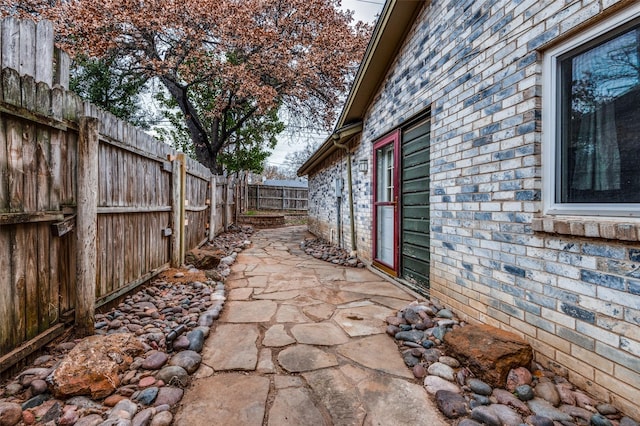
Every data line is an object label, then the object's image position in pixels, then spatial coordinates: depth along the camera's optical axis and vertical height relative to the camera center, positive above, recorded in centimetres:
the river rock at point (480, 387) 168 -102
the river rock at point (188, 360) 189 -98
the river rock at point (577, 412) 148 -104
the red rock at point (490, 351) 175 -90
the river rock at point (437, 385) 173 -104
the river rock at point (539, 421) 143 -103
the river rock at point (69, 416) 138 -98
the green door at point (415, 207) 341 +2
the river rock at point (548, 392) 160 -102
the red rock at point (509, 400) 156 -104
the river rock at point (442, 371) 184 -102
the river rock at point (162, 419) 142 -101
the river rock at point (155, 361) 185 -96
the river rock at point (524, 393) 163 -102
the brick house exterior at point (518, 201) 156 +6
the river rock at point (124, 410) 143 -99
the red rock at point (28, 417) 138 -97
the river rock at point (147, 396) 156 -99
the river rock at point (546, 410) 148 -104
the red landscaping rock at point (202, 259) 457 -79
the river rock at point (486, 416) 145 -103
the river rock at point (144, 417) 140 -100
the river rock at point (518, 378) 172 -100
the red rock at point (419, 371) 189 -105
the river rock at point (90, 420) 138 -99
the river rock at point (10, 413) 134 -94
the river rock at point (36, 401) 147 -96
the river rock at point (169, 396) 158 -101
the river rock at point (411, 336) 232 -100
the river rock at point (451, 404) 154 -104
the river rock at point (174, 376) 174 -99
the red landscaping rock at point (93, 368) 155 -88
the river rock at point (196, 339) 212 -96
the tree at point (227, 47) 741 +460
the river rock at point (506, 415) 145 -104
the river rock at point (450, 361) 193 -101
